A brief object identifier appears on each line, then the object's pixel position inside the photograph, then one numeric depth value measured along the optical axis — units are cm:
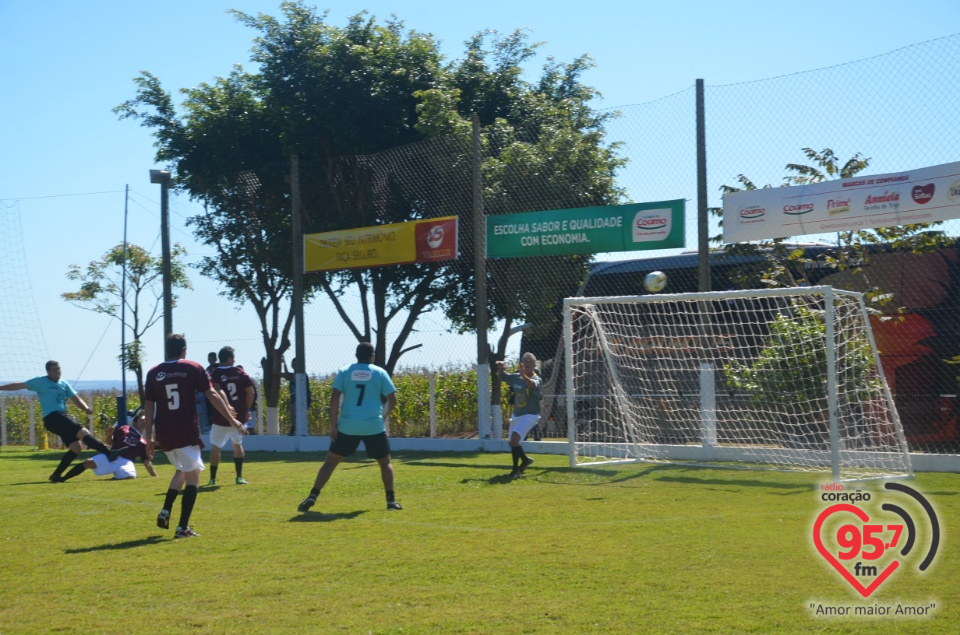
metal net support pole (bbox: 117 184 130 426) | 2256
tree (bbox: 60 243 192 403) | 3325
